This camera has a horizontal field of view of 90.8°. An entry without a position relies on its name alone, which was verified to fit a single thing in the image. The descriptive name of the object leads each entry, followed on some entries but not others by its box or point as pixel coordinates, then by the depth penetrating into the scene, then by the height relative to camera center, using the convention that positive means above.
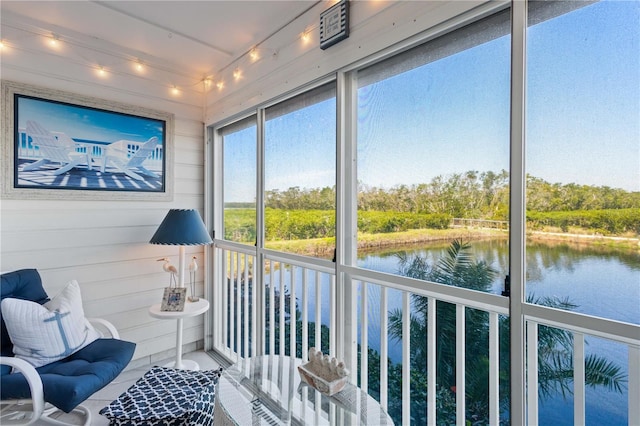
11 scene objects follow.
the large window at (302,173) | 2.06 +0.28
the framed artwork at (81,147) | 2.29 +0.53
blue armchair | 1.69 -0.94
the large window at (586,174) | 1.04 +0.13
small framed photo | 2.62 -0.74
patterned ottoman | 1.95 -1.26
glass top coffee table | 1.34 -0.87
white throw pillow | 1.89 -0.73
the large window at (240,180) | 2.78 +0.30
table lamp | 2.55 -0.15
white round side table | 2.55 -0.84
